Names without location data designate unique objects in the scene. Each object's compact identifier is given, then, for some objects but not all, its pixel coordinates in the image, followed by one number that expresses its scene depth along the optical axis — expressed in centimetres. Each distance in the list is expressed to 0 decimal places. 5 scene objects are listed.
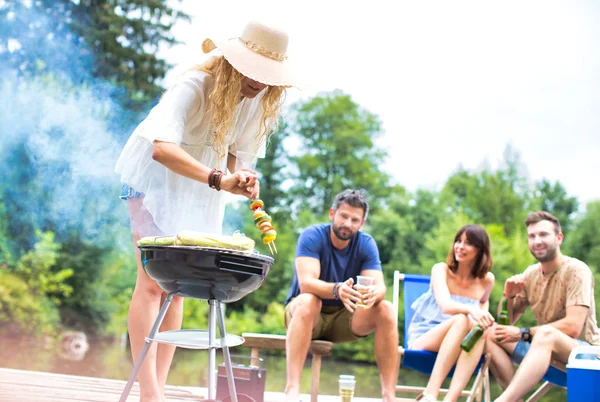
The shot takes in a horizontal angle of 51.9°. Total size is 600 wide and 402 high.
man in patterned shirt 287
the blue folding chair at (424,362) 321
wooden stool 304
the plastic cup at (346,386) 296
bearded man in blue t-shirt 291
